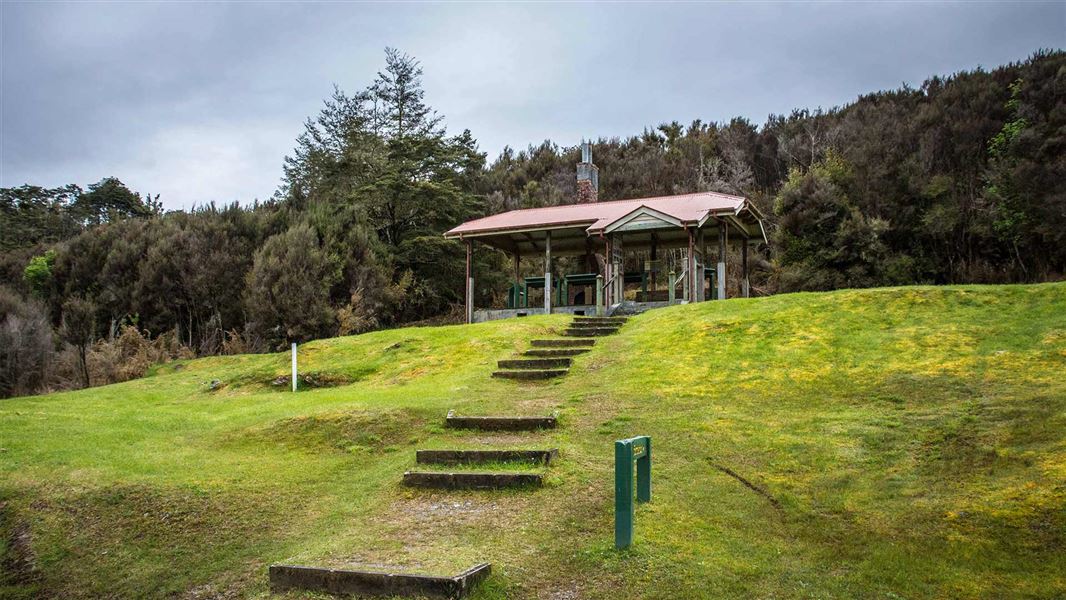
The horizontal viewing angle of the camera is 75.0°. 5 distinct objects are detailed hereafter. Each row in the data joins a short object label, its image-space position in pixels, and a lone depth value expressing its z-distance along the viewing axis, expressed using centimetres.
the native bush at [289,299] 2512
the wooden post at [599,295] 2244
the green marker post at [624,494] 541
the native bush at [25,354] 1894
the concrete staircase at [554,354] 1312
